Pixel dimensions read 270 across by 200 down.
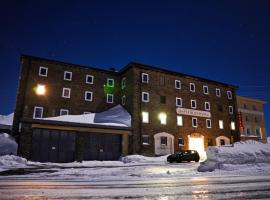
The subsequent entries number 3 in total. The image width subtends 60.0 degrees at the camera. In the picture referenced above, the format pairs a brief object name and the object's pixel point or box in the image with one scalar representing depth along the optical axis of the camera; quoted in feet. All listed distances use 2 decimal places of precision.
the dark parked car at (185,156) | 79.87
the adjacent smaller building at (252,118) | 163.77
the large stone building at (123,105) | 85.66
